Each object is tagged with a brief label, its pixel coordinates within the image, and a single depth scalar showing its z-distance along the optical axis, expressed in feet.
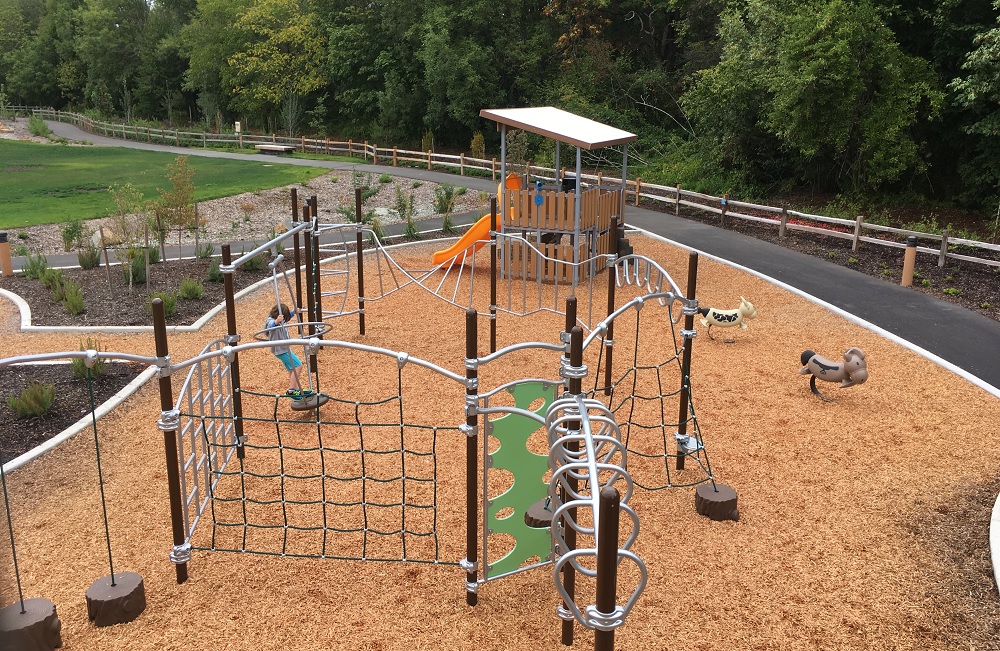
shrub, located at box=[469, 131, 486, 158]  121.29
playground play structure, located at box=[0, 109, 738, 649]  18.25
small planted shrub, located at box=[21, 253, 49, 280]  51.10
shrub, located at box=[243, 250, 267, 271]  54.07
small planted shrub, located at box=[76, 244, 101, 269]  53.21
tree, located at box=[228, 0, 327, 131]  154.51
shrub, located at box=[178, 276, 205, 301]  46.50
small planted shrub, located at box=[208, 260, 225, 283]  50.47
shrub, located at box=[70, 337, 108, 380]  33.40
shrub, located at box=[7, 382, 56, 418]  29.78
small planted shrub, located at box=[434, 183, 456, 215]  73.68
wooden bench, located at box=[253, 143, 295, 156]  134.21
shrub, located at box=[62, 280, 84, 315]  43.42
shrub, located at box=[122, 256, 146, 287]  48.60
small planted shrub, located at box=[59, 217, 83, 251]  57.93
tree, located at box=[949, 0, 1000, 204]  59.06
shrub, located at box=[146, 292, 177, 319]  43.09
